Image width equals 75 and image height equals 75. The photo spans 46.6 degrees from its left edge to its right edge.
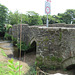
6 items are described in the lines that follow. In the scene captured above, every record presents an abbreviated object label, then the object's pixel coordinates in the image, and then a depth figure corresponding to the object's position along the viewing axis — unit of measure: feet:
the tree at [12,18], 70.92
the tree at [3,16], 60.80
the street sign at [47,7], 17.64
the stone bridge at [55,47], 11.60
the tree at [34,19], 60.43
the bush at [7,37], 58.03
